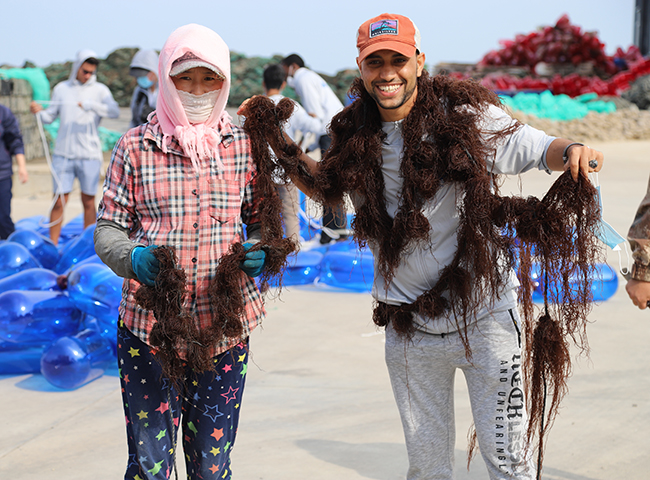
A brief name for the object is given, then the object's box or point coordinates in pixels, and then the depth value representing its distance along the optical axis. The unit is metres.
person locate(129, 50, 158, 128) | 7.90
